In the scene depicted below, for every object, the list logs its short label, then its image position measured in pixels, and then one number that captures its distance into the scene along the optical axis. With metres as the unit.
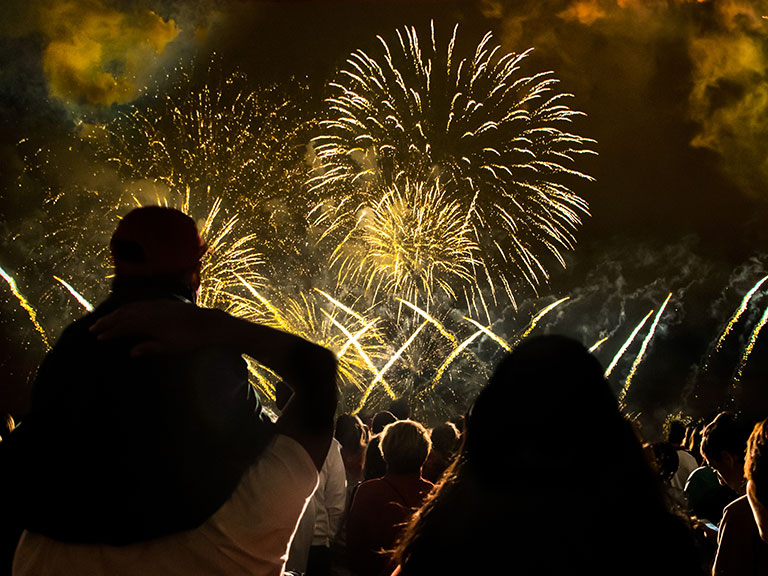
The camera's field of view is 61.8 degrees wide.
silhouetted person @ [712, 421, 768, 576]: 2.64
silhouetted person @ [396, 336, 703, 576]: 1.63
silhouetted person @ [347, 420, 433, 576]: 4.27
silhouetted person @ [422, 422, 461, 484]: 5.64
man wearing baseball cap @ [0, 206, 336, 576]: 1.71
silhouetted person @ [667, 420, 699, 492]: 6.46
